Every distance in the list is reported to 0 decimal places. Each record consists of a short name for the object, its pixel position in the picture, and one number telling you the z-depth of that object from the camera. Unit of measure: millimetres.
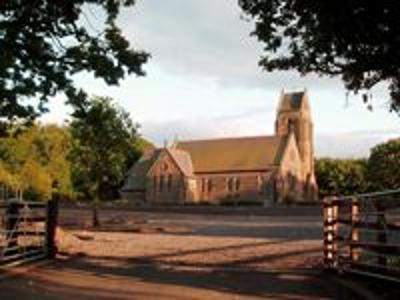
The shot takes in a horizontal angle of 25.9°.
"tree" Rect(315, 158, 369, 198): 125000
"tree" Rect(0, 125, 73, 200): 96375
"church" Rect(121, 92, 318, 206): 127500
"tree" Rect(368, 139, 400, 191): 97312
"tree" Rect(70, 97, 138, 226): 43281
